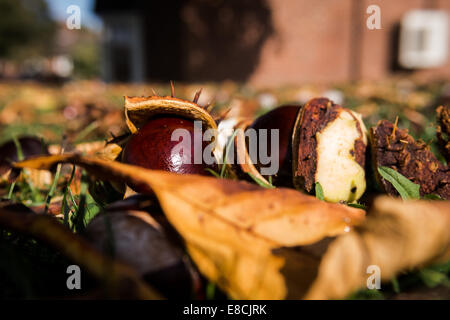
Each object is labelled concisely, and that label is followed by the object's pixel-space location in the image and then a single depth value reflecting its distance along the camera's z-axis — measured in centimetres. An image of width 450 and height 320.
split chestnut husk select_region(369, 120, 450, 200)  16
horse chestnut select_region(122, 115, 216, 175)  16
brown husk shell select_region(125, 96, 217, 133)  16
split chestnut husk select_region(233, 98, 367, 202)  16
